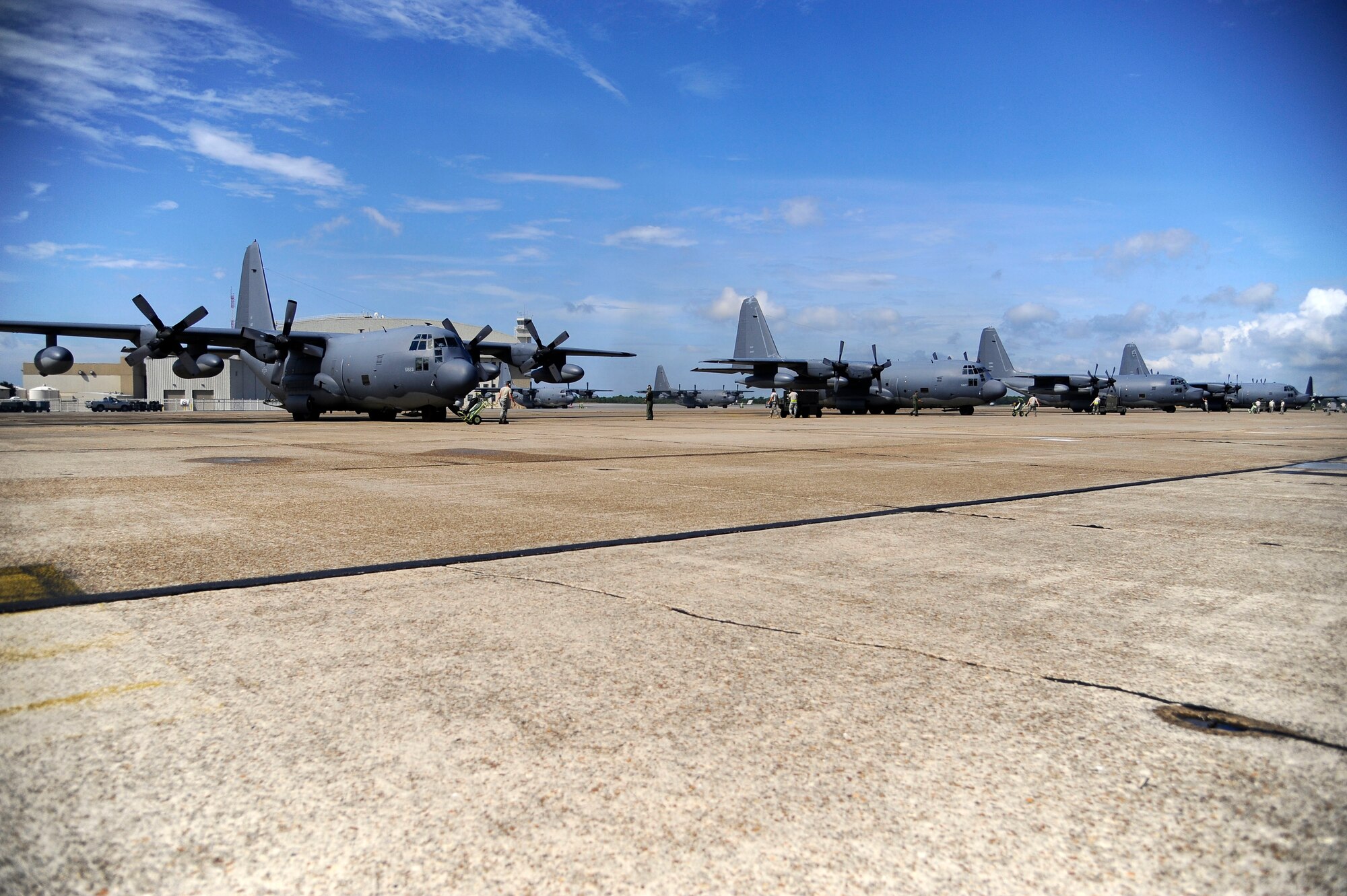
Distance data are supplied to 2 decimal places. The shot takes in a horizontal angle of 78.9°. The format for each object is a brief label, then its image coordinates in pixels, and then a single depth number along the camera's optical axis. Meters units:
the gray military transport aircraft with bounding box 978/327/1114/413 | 59.00
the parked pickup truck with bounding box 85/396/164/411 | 73.62
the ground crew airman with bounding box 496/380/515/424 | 26.52
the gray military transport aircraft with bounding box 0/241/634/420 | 25.84
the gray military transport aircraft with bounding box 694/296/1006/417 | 45.22
